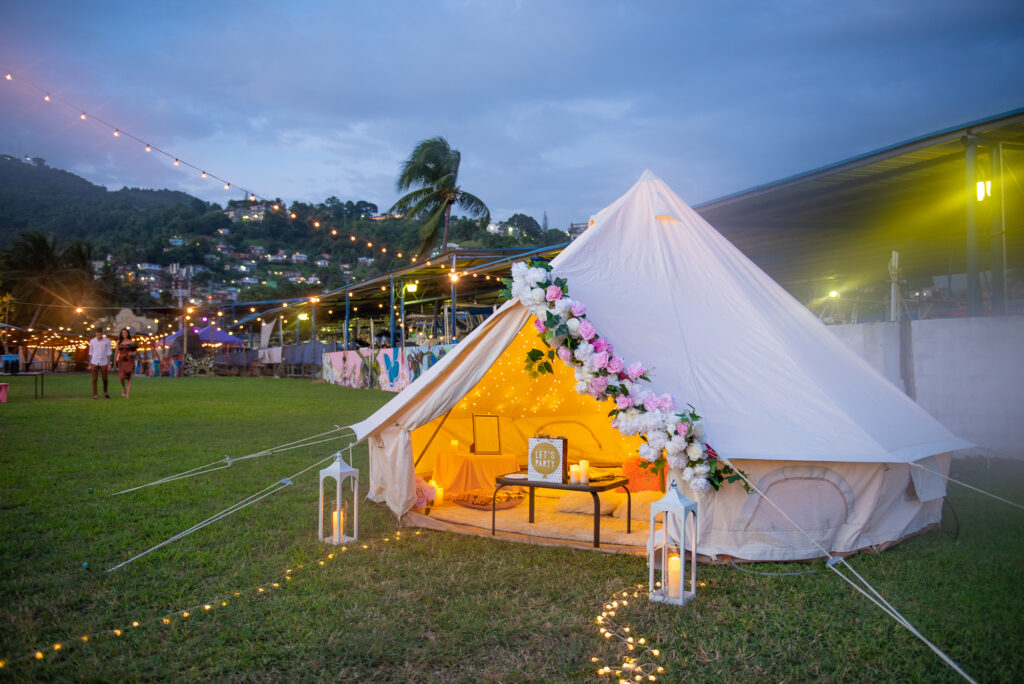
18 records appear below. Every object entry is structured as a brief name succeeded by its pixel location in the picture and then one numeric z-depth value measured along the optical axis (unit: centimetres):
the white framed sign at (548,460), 477
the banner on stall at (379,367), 1567
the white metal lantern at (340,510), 436
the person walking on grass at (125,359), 1451
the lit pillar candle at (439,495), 561
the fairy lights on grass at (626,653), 265
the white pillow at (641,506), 517
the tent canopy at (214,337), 3287
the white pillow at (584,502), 543
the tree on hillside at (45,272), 3566
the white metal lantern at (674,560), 337
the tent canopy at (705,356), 400
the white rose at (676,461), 384
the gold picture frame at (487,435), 644
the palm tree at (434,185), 2412
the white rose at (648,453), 397
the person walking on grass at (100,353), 1395
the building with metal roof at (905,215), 778
